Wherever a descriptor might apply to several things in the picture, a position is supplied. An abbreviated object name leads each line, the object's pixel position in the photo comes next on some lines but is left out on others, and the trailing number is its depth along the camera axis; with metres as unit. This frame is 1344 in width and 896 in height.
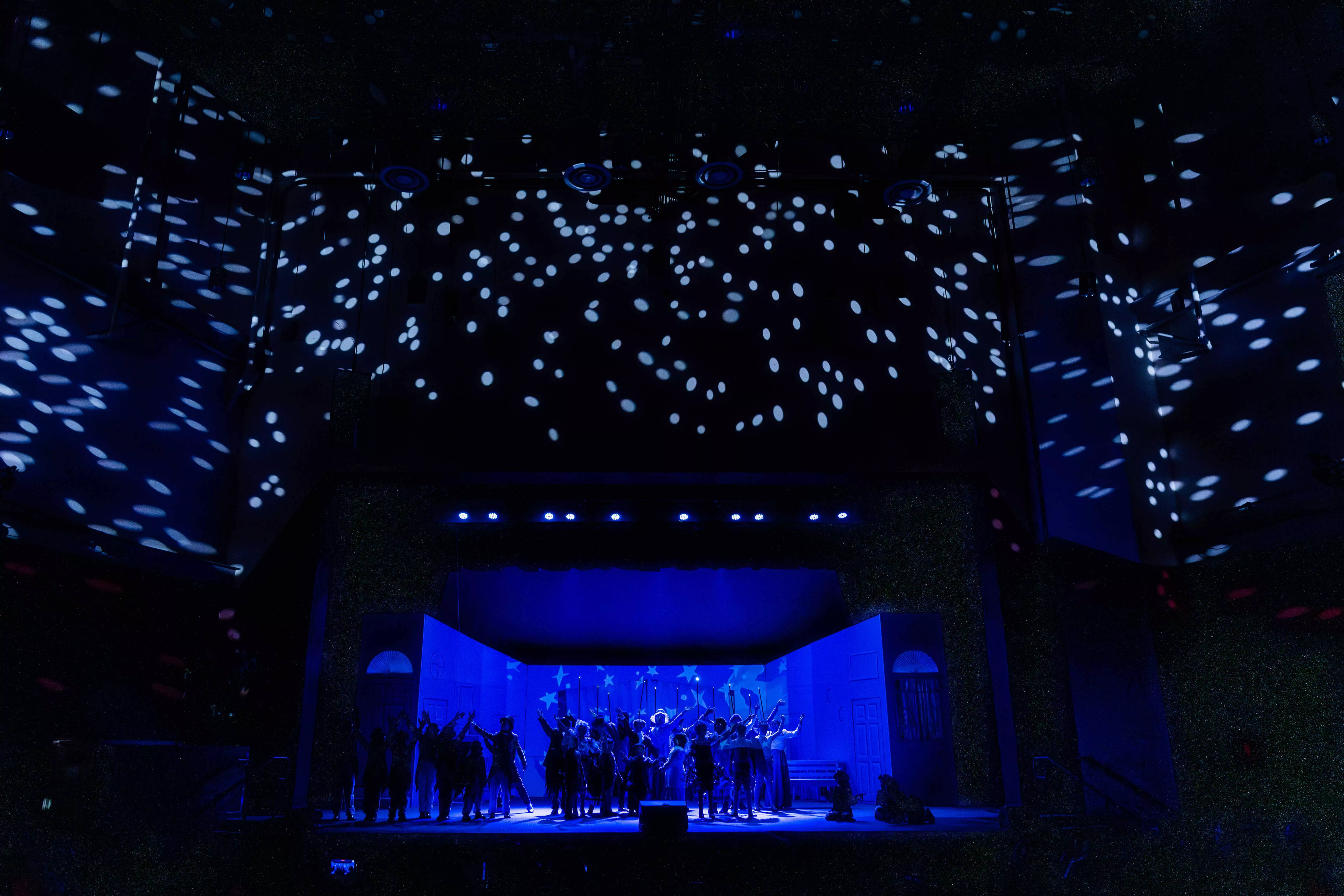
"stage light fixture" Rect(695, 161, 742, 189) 8.35
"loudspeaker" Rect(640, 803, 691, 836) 6.98
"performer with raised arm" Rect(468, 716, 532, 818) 8.80
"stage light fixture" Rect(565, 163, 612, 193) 8.30
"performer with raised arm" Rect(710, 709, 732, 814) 9.30
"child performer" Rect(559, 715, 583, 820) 8.68
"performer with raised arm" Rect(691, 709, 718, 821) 8.84
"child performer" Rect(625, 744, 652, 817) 9.12
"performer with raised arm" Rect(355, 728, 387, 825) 8.23
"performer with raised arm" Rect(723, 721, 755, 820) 8.88
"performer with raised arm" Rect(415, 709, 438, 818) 8.57
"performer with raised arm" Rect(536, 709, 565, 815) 8.93
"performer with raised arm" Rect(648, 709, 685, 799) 10.55
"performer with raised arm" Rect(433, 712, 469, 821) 8.40
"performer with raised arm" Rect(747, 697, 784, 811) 9.17
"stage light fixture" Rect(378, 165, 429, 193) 8.48
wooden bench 10.99
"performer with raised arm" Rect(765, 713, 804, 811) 9.95
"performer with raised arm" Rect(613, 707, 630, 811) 9.53
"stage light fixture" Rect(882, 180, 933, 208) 8.90
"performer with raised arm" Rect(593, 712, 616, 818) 9.16
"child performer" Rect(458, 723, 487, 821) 8.48
